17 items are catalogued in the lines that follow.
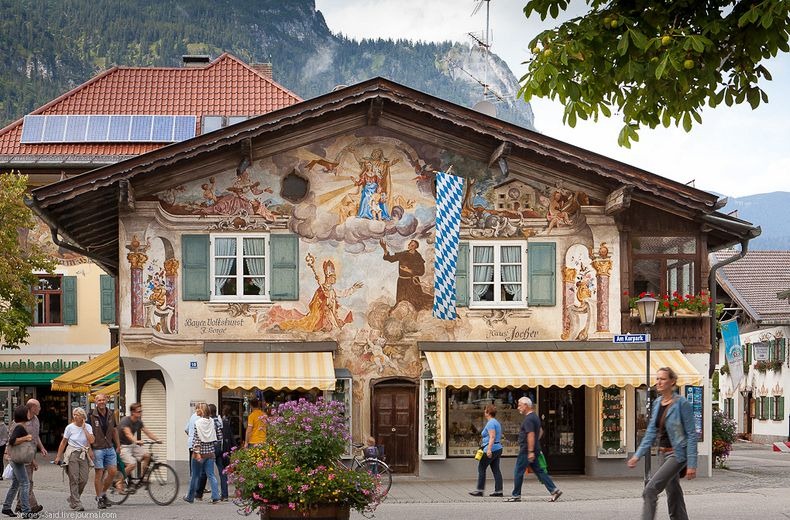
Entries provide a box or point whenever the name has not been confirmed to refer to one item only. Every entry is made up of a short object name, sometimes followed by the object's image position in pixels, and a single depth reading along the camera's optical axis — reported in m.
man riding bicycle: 21.11
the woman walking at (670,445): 13.49
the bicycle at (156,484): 20.75
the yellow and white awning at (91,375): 30.64
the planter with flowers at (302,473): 15.00
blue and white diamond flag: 26.83
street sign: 21.57
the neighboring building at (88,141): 41.59
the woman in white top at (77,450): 19.78
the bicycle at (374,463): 23.25
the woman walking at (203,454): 20.91
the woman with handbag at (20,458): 17.95
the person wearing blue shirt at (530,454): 20.59
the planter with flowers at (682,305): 26.95
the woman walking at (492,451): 22.00
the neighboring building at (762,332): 51.69
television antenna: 32.56
